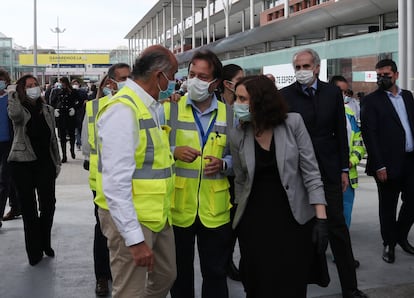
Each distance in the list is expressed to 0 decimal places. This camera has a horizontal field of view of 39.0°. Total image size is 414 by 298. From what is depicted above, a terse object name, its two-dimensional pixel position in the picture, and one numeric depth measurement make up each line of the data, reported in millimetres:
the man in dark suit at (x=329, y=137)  4586
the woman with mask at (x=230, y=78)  5066
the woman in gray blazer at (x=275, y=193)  3570
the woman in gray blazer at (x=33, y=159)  5625
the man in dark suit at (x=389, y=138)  5660
